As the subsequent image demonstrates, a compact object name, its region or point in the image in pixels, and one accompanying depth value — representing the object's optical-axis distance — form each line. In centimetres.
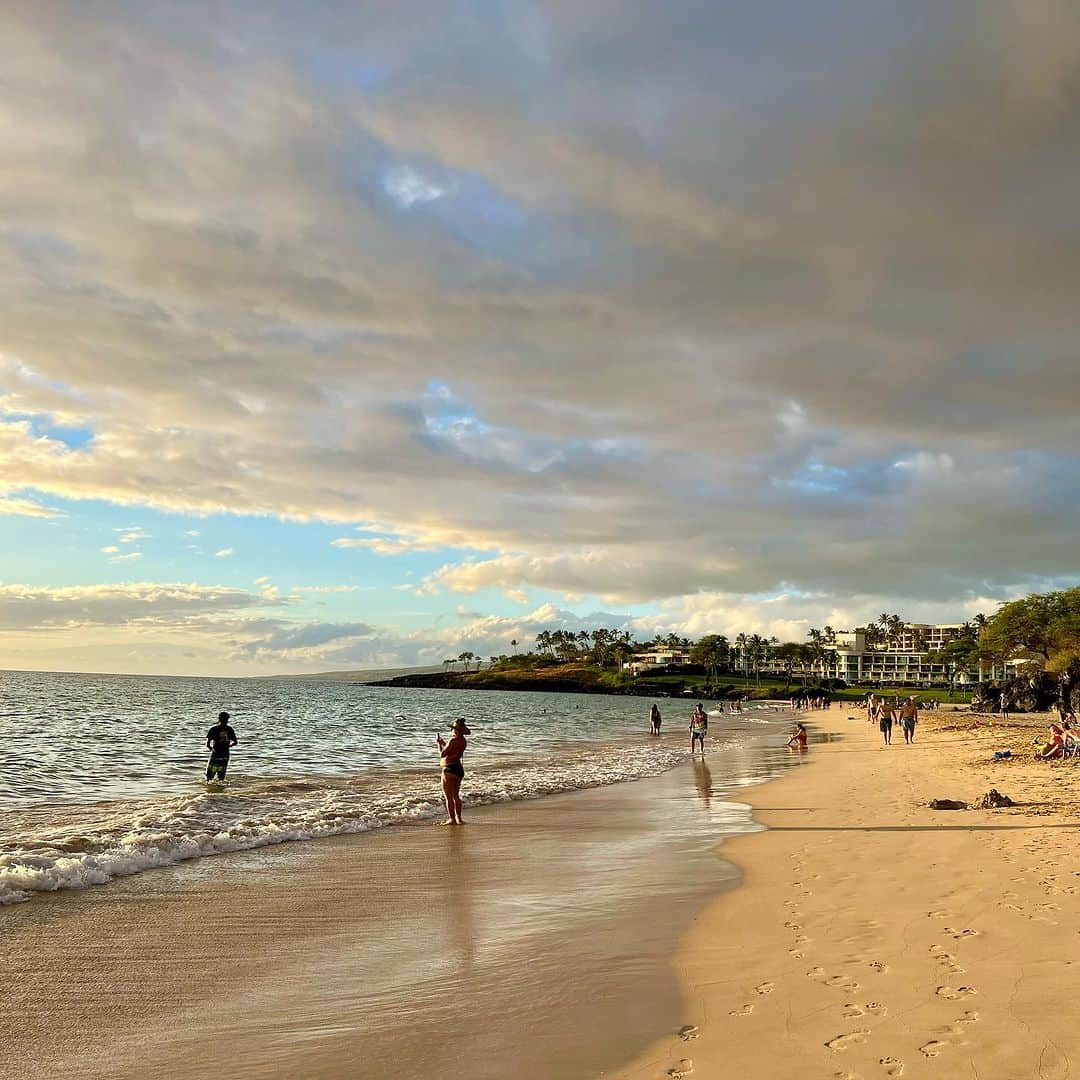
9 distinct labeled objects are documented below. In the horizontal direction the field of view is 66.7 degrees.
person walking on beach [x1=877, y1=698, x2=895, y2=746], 3969
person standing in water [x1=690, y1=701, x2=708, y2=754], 3541
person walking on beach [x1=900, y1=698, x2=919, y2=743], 3972
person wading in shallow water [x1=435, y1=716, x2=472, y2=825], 1581
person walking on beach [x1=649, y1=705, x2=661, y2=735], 4682
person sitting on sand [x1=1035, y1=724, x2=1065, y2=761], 2597
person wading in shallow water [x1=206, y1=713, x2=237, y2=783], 2177
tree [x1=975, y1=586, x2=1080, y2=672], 8681
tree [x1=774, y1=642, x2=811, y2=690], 18788
